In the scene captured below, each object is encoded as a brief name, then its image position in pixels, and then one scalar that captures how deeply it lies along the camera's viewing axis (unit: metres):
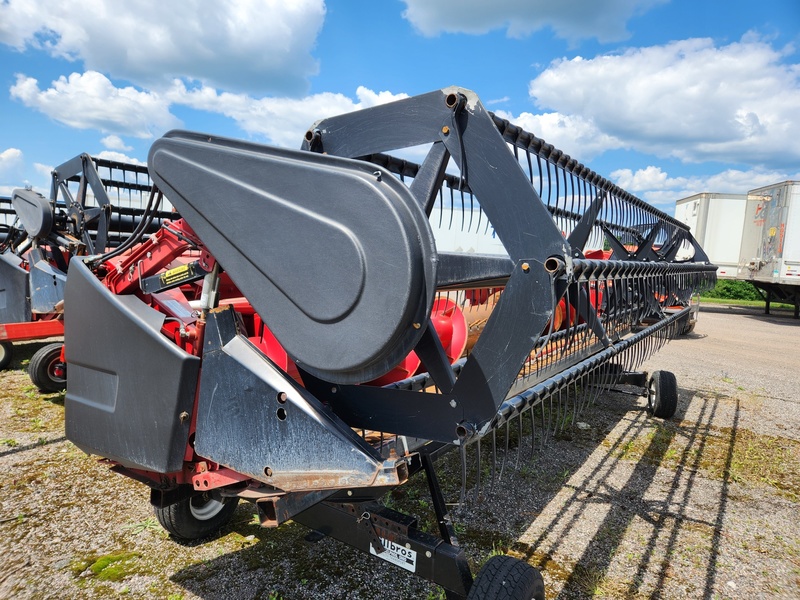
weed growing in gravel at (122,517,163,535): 3.11
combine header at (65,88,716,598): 1.57
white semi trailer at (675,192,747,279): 15.73
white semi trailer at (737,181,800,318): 13.68
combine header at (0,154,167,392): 5.78
